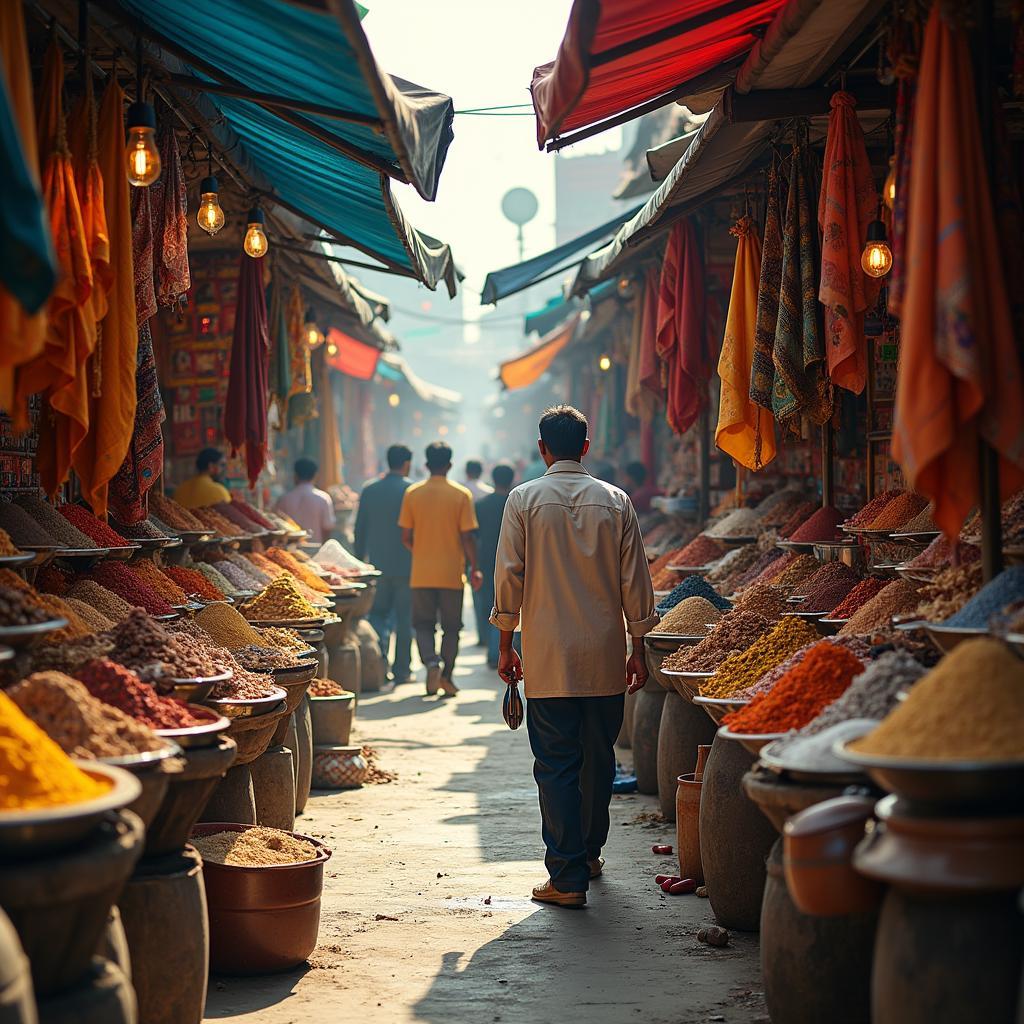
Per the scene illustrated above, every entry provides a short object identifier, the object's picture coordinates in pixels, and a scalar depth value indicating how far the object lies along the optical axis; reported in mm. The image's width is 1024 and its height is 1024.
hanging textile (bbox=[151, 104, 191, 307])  6168
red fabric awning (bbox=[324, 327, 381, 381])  16156
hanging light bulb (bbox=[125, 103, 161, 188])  5184
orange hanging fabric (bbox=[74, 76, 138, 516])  5062
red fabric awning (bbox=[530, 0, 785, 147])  4691
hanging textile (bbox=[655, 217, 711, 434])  8695
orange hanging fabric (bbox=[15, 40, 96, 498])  4180
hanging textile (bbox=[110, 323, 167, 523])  6070
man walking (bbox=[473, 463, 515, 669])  13125
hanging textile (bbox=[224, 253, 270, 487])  8898
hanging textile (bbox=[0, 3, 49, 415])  2885
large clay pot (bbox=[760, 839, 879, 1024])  3627
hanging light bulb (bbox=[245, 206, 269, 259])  7770
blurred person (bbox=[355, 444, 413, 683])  12758
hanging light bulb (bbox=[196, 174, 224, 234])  6824
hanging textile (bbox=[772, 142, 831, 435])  6004
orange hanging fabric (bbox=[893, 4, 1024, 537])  3430
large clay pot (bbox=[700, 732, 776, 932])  4977
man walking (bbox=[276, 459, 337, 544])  12836
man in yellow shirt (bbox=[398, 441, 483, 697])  11586
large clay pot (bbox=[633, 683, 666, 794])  7703
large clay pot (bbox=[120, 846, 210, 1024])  3727
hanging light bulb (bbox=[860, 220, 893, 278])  5348
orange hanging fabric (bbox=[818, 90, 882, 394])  5410
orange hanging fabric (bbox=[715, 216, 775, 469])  6711
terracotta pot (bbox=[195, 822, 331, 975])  4590
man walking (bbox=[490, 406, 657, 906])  5645
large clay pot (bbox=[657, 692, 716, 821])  6770
